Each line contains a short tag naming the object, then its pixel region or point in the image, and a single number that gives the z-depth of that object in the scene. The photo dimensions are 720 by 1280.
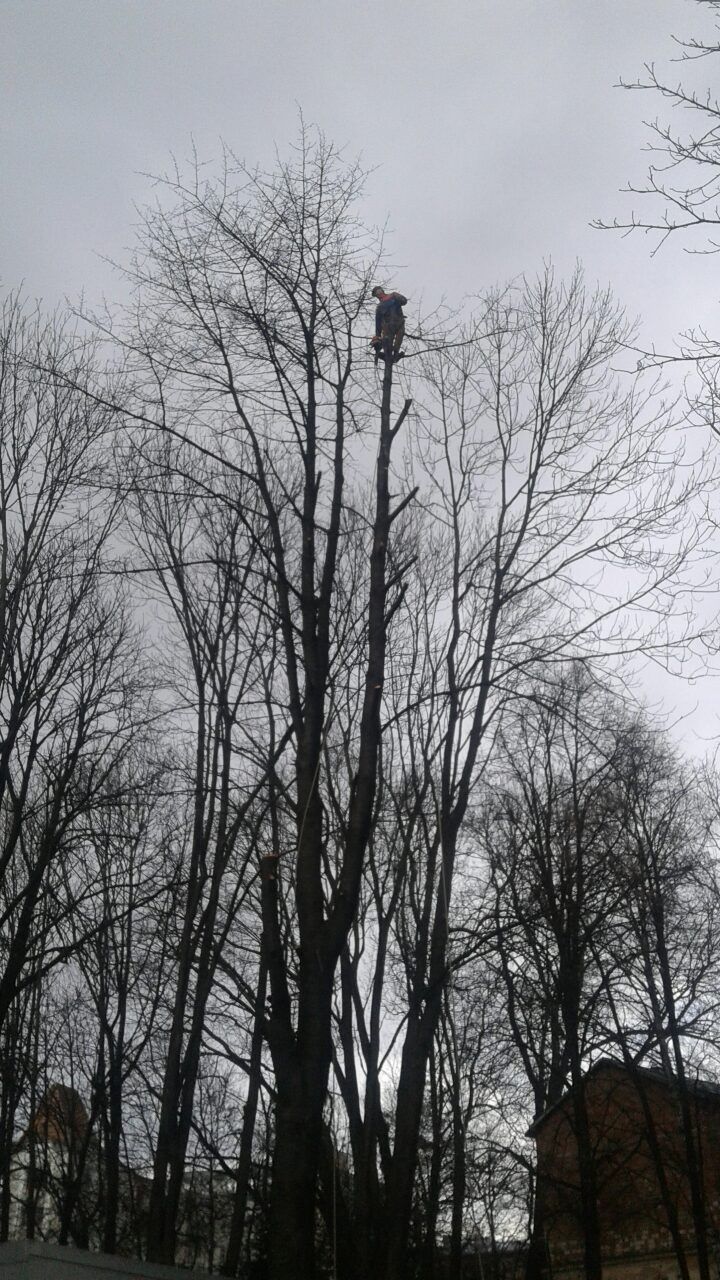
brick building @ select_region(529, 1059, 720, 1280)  25.56
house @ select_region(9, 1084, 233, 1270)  20.45
